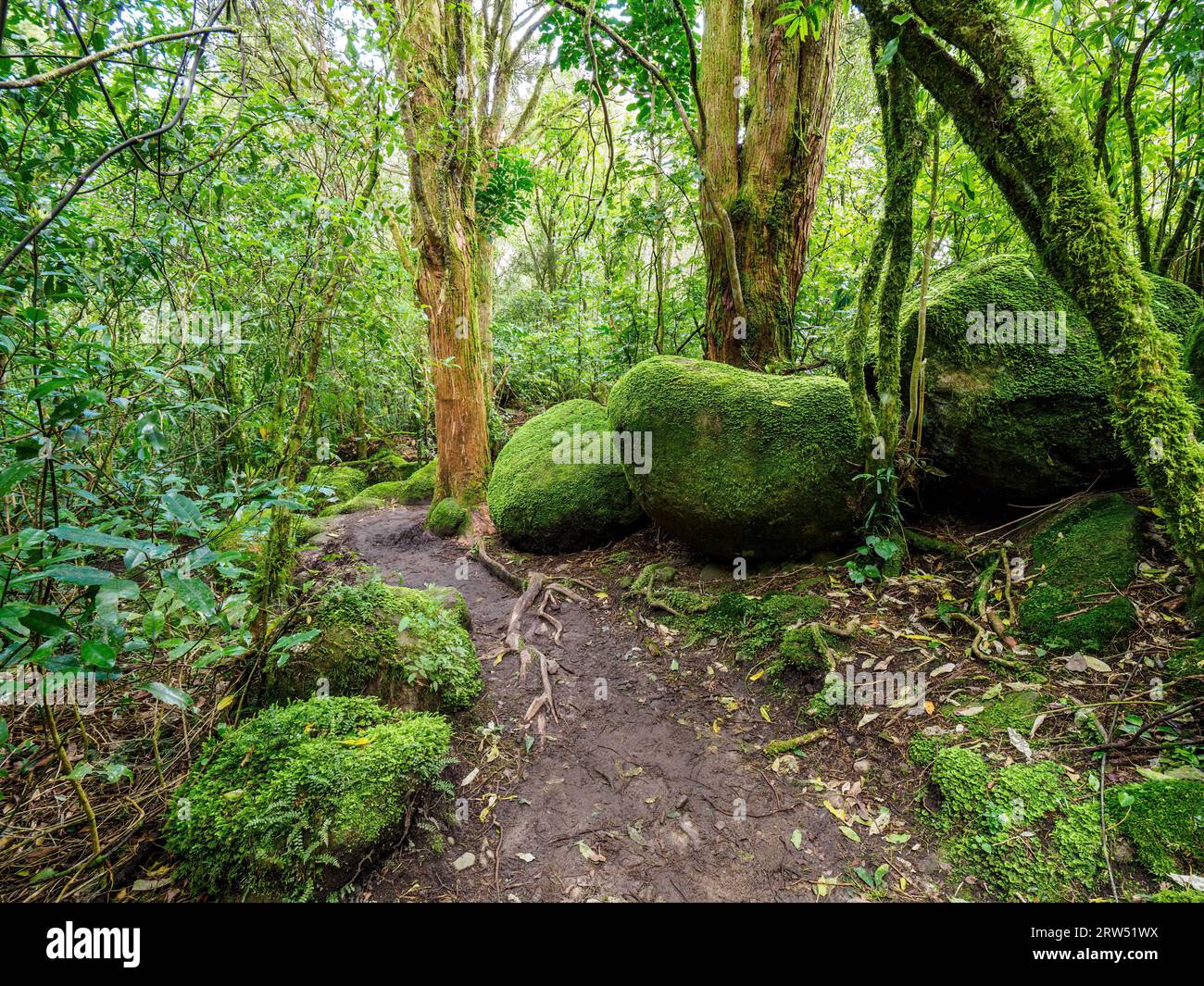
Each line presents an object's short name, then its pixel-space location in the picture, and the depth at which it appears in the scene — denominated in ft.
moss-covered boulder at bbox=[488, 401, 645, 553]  19.93
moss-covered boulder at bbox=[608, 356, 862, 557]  13.73
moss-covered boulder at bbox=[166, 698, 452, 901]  6.72
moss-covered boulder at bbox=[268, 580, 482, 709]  9.71
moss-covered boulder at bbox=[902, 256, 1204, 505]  11.21
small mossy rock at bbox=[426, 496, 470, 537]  22.82
